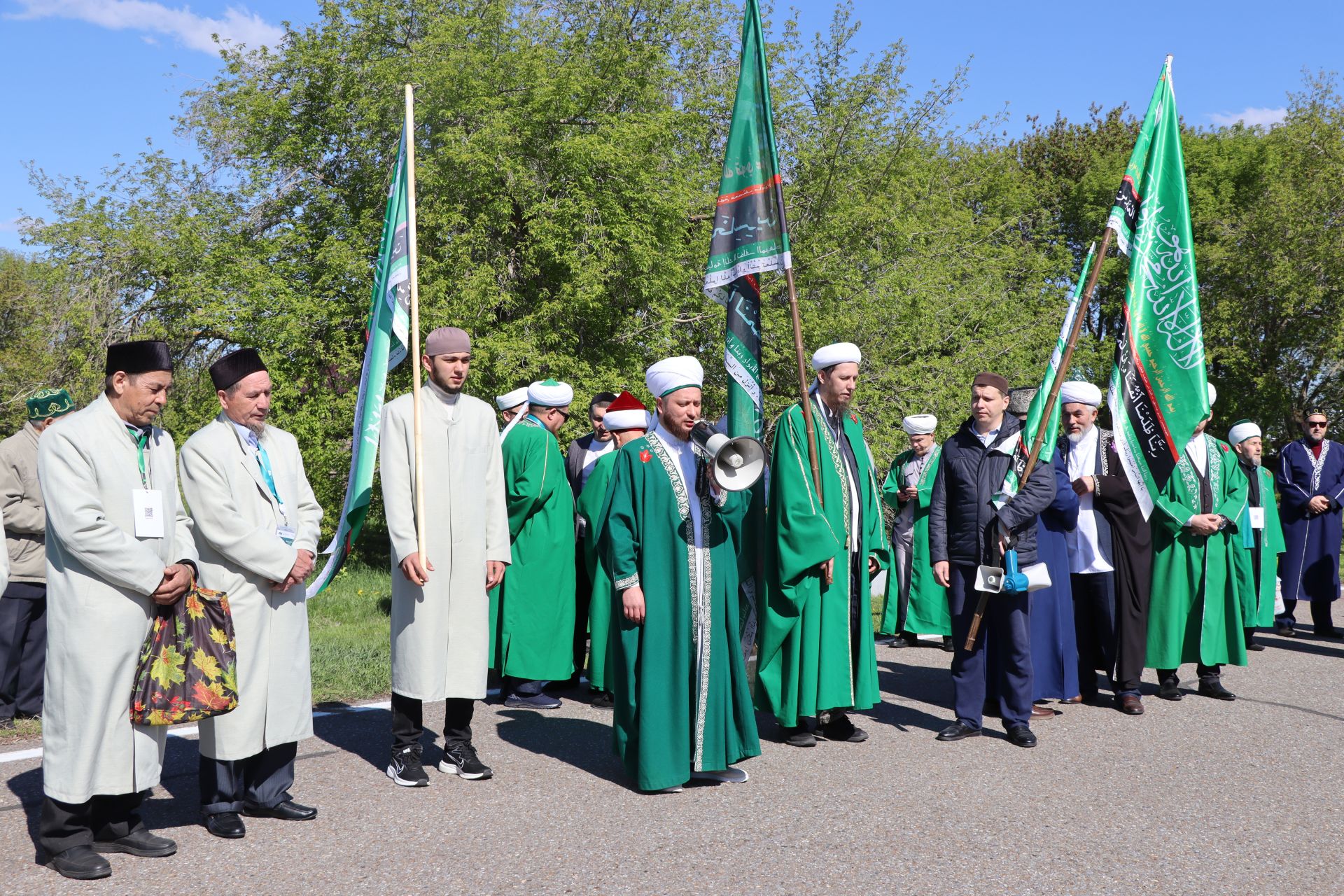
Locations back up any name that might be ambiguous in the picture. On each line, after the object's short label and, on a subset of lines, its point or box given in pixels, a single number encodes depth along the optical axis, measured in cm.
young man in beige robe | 527
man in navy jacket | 627
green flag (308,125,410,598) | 520
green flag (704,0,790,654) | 574
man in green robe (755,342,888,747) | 589
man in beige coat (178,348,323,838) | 457
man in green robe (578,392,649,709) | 731
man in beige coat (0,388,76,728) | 642
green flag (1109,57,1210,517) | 614
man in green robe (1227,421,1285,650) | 986
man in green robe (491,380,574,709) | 719
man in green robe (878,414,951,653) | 961
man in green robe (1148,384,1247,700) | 748
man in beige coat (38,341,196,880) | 409
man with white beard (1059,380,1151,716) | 724
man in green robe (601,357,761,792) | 522
